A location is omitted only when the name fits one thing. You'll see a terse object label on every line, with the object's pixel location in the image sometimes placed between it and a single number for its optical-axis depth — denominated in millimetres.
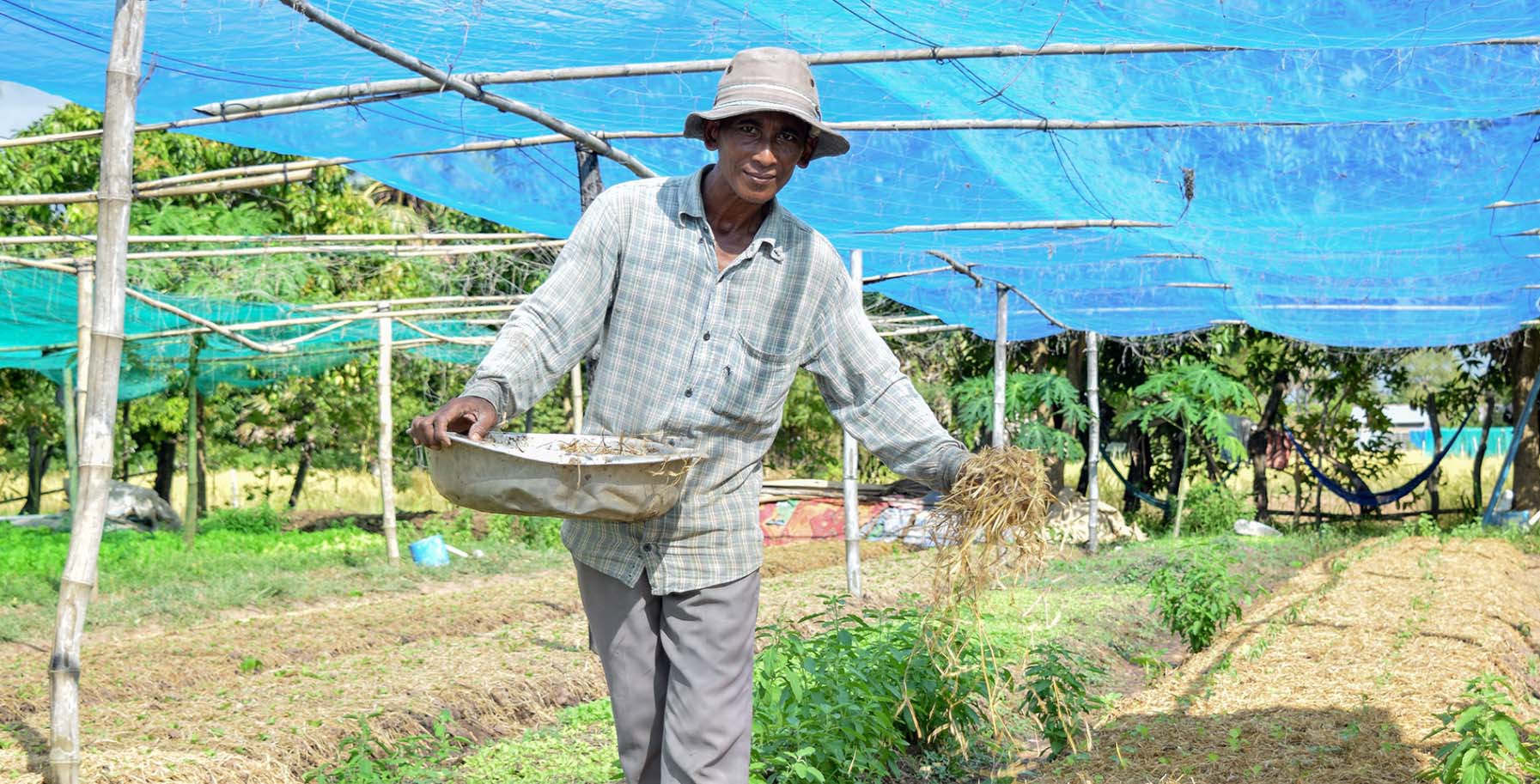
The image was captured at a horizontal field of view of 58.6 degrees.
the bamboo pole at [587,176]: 6293
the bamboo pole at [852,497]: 9008
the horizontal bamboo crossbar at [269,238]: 9195
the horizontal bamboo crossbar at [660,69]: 5305
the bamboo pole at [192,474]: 14141
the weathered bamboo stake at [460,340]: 13031
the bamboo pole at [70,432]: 12312
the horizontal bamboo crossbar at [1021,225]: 8375
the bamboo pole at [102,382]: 4191
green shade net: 11195
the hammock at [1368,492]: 17125
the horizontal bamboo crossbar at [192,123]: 5771
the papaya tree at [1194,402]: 15758
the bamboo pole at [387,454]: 12219
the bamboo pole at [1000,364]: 11344
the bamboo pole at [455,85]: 4848
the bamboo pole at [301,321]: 11535
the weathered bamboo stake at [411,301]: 11644
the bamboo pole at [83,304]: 9453
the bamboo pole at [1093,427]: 14312
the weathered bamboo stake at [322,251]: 9570
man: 2666
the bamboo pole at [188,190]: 7383
